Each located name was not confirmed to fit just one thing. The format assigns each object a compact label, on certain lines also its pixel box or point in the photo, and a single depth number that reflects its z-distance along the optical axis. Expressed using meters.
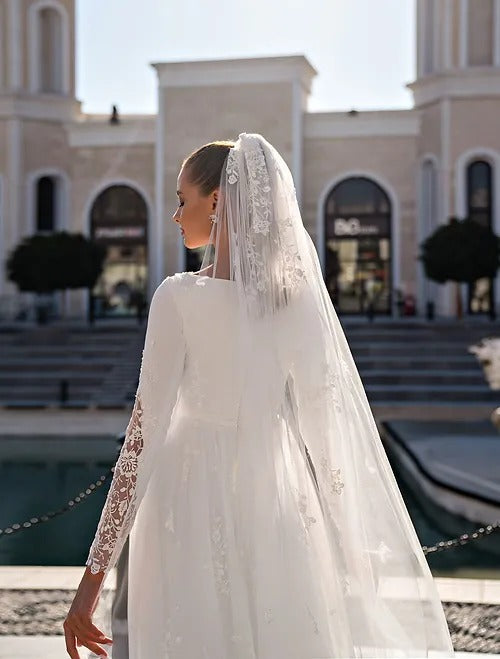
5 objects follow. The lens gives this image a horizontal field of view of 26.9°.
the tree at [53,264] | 26.92
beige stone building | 29.31
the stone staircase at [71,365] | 20.06
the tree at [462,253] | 25.39
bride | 2.31
